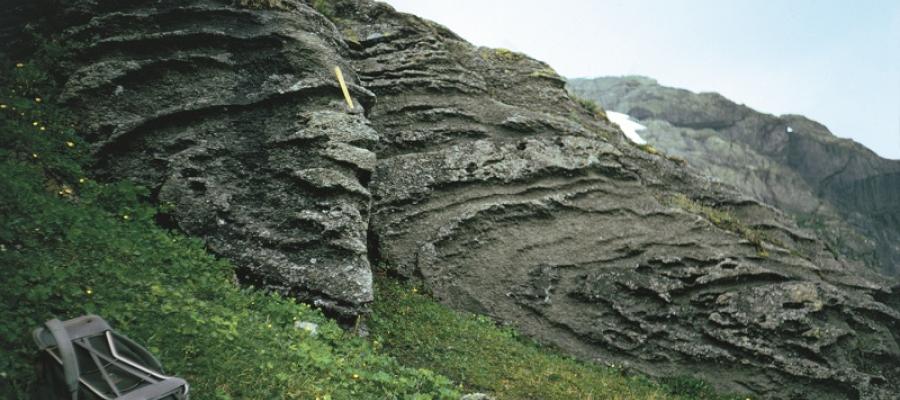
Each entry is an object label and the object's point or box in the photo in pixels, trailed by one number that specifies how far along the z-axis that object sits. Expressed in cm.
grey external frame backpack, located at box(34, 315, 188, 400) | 438
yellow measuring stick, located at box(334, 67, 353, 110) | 1404
